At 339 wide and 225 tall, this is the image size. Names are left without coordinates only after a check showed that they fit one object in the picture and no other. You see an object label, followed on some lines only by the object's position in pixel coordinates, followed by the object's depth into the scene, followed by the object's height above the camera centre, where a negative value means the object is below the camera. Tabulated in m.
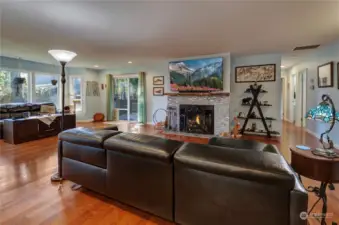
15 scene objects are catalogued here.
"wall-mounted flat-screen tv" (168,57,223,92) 5.55 +0.97
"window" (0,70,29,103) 6.05 +0.66
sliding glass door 8.20 +0.41
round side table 1.42 -0.48
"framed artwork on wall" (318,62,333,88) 4.58 +0.79
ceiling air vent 4.70 +1.49
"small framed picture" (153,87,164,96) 7.36 +0.60
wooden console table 4.54 -0.59
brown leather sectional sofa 1.22 -0.57
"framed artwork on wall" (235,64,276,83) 5.50 +0.98
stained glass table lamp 1.53 -0.08
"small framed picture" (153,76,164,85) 7.34 +1.02
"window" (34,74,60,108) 7.13 +0.67
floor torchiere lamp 2.62 +0.71
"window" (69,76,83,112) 8.22 +0.67
